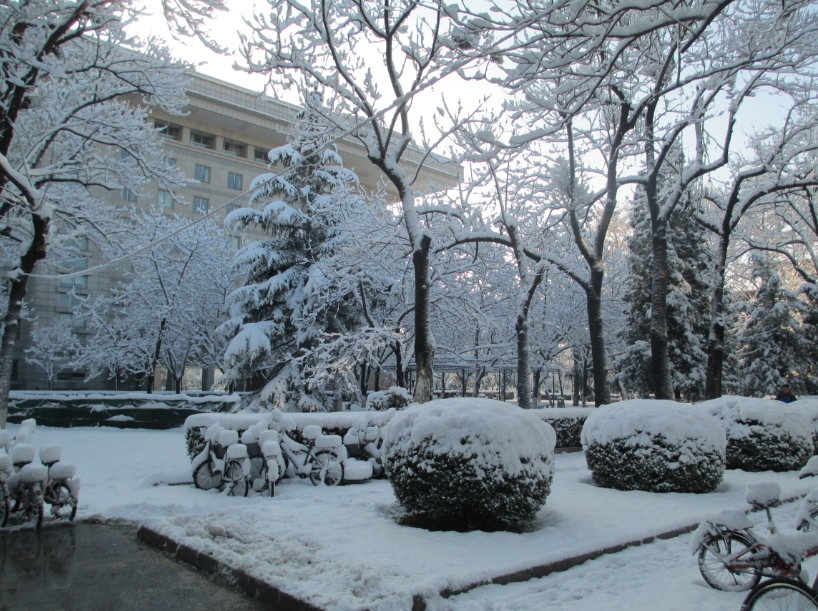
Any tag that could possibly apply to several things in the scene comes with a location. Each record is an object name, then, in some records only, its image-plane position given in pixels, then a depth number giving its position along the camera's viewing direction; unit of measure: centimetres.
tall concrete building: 4356
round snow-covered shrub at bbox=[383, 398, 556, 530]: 596
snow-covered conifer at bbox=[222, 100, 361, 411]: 2203
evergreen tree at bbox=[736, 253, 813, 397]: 3181
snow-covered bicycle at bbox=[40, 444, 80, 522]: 697
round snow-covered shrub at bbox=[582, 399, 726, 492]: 848
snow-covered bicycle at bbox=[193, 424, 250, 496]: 899
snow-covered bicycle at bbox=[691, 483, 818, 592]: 377
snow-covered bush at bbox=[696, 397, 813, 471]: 1078
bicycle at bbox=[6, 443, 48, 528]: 671
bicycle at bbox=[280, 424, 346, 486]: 991
